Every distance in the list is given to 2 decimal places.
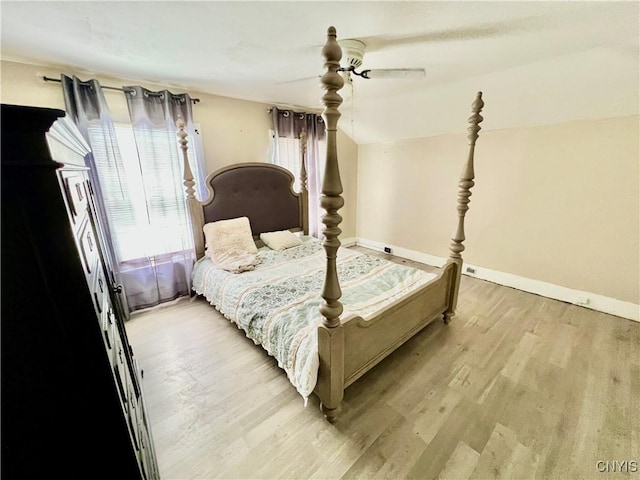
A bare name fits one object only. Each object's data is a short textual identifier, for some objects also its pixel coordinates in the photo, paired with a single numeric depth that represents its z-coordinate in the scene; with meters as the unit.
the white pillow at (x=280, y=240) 3.20
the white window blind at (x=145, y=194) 2.49
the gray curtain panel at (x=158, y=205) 2.57
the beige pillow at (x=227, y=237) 2.85
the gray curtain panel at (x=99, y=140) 2.18
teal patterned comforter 1.68
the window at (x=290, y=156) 3.55
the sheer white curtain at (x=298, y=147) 3.51
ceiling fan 1.74
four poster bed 1.44
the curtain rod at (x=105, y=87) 2.09
